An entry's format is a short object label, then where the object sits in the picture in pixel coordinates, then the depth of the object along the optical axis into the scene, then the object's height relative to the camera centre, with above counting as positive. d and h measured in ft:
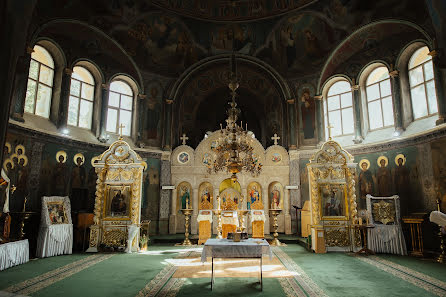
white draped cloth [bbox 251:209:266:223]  42.91 -1.53
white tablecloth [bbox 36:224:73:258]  32.59 -4.08
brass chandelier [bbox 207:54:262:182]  30.42 +5.35
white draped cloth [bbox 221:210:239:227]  41.25 -1.88
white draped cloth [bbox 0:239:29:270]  25.52 -4.40
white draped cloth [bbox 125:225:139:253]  35.71 -3.57
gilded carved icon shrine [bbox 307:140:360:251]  36.14 +0.76
